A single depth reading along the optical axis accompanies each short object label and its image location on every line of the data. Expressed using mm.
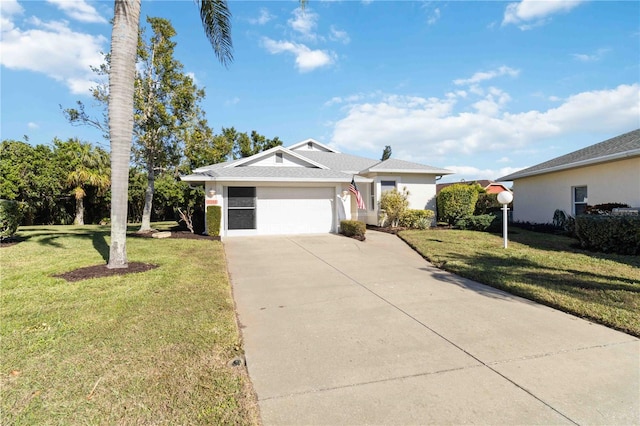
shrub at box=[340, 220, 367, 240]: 13125
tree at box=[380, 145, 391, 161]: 38250
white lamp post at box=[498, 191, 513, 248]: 10906
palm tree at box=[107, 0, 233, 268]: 7223
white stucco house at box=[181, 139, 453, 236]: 14430
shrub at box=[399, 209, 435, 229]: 15930
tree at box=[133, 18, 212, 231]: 14969
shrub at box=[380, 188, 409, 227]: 15930
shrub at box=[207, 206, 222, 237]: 13586
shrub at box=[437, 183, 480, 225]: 16359
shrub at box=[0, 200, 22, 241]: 10577
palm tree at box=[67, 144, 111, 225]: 24469
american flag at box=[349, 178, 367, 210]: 14992
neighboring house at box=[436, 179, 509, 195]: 42275
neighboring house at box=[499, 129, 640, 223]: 11656
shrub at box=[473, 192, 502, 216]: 20775
